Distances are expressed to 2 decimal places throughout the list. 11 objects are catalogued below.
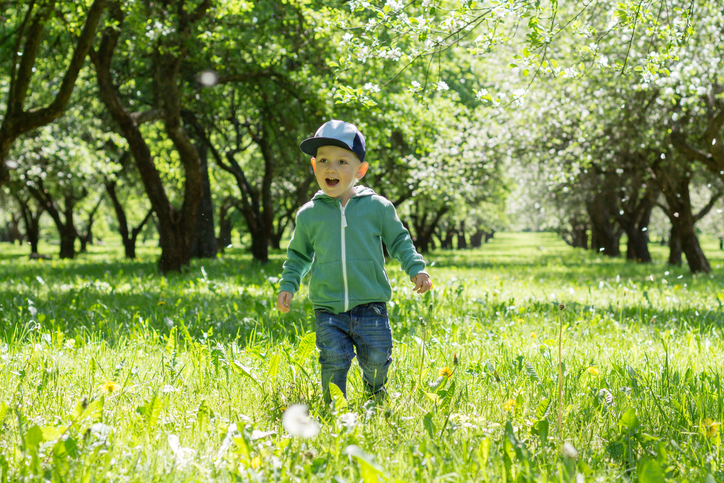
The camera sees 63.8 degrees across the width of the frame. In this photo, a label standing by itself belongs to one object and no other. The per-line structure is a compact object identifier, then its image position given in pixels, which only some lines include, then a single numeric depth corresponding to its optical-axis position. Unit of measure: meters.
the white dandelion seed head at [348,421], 2.39
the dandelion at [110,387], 2.60
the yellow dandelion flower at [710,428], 2.51
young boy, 3.01
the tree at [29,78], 7.30
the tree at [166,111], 9.81
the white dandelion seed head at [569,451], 1.65
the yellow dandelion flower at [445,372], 3.01
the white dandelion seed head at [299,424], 2.34
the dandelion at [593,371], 3.24
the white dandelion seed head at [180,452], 2.23
